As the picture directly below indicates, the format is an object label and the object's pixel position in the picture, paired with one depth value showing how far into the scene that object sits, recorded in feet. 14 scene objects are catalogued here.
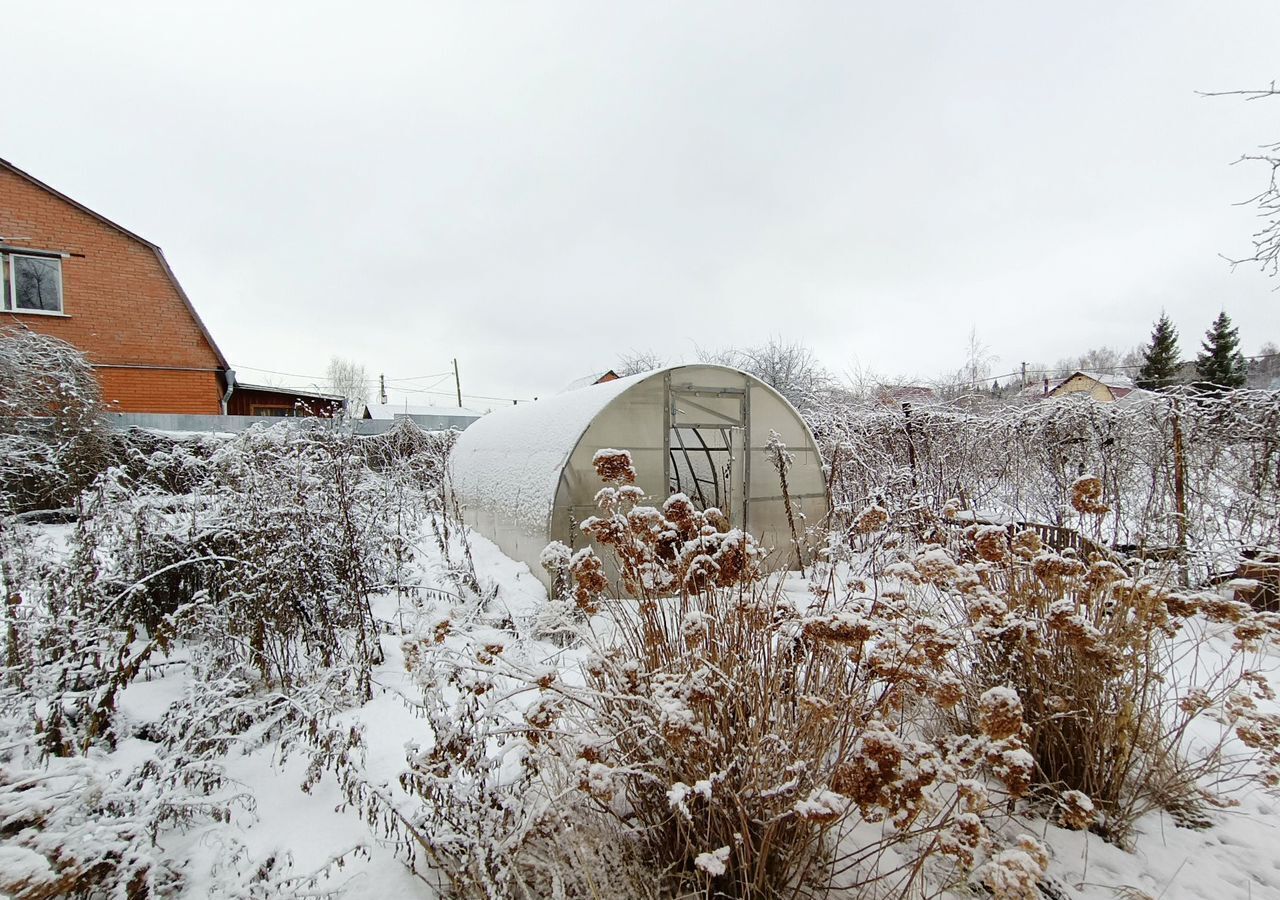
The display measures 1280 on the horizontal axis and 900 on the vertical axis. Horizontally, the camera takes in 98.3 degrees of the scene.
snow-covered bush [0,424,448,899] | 5.11
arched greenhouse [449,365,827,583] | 18.37
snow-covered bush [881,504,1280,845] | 6.38
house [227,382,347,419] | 52.06
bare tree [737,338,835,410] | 69.67
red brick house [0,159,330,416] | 36.29
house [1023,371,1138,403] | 74.69
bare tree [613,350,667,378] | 92.63
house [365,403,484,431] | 53.21
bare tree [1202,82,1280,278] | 14.10
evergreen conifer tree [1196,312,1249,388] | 72.38
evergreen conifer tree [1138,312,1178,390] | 81.82
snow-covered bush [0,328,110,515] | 20.57
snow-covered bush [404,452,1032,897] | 4.87
